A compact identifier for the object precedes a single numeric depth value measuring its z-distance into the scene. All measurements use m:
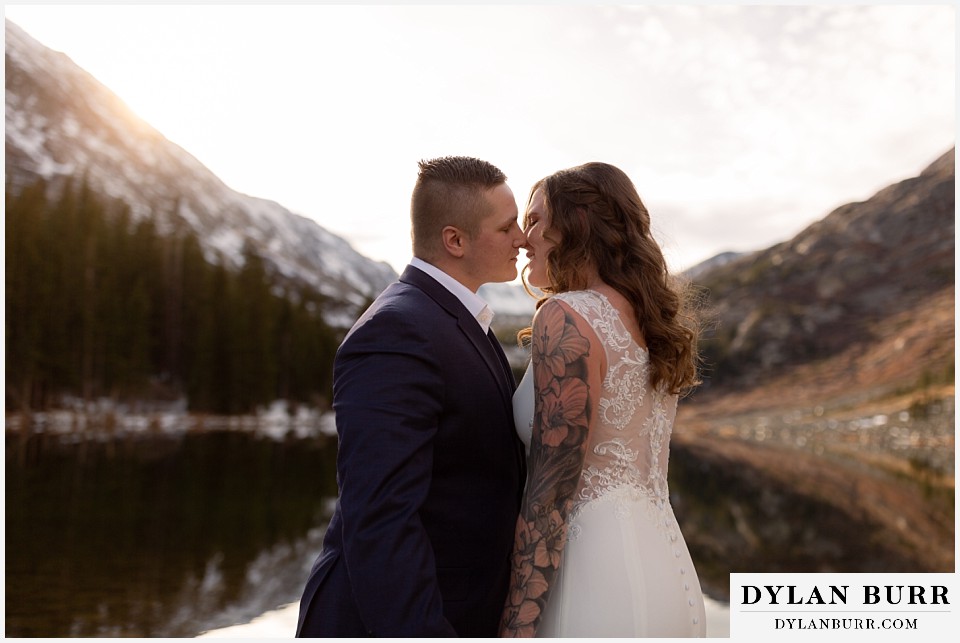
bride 3.53
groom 2.95
